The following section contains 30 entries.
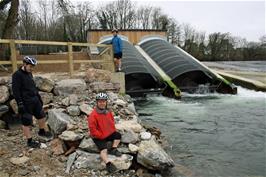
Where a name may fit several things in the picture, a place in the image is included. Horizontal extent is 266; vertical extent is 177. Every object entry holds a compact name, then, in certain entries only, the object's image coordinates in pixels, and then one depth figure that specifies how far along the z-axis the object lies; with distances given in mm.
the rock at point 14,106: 5097
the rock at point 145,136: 4337
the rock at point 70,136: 4117
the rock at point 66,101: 5155
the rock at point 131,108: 5690
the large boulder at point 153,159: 3890
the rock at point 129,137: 4158
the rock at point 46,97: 5407
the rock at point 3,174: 3448
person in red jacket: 3809
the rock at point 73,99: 5198
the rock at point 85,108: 4913
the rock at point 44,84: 5567
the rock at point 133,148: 4010
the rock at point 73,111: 4840
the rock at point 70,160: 3722
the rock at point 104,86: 6159
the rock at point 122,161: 3776
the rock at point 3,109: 4997
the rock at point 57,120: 4365
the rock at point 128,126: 4497
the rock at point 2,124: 4882
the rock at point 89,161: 3764
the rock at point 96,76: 6553
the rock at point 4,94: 5040
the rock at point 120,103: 5607
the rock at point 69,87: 5712
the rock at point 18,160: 3731
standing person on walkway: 7557
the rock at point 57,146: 4056
